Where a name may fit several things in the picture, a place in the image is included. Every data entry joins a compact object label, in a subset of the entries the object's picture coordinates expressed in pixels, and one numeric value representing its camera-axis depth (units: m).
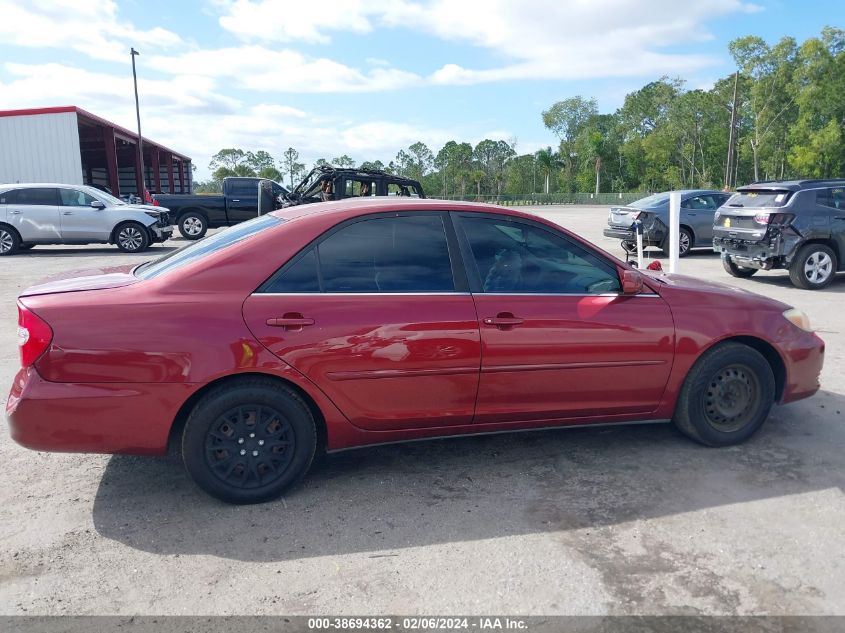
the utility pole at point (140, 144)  35.84
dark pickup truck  18.73
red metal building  26.69
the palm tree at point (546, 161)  89.88
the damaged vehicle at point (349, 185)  14.20
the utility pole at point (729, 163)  43.87
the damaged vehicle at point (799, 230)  10.00
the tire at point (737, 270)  11.72
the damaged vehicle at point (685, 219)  14.56
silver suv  15.12
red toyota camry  3.17
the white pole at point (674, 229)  6.91
